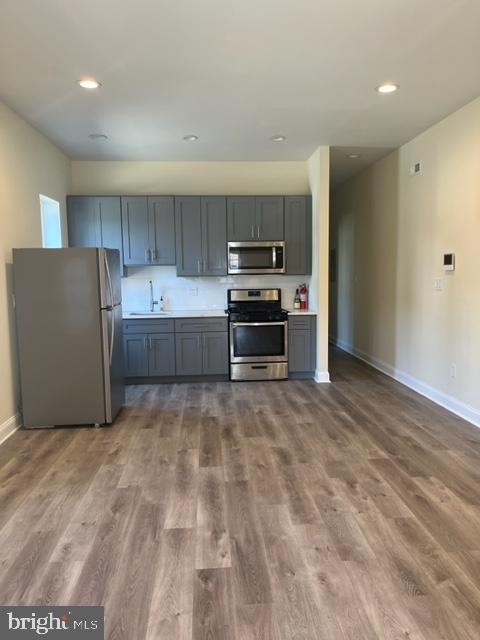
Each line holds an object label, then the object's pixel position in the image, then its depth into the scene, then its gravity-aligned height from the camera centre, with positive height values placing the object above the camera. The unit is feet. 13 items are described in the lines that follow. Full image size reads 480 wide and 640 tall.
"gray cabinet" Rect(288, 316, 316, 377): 17.02 -2.30
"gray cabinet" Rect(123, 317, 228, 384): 16.55 -2.40
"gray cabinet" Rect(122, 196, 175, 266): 17.07 +2.31
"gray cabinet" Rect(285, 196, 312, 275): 17.52 +2.03
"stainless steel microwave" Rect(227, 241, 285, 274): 17.54 +1.15
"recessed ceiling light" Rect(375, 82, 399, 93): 10.67 +4.94
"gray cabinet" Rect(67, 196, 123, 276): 16.88 +2.66
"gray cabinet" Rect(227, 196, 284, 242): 17.37 +2.73
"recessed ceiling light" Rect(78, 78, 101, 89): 10.12 +4.89
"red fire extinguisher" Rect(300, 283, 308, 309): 18.38 -0.54
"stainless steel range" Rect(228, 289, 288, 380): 16.79 -2.37
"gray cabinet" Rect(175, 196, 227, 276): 17.26 +2.04
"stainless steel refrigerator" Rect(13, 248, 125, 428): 11.80 -1.31
